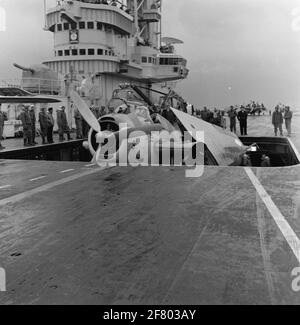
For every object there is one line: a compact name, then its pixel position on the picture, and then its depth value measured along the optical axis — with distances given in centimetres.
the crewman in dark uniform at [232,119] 2705
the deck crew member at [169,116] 2211
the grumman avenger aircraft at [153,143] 1253
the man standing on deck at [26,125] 1652
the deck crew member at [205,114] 2745
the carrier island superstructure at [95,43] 4125
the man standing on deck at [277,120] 2259
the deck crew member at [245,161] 1549
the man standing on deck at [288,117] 2381
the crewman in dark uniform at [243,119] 2384
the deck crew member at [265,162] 1673
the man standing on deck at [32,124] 1713
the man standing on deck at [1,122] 1715
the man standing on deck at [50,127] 1778
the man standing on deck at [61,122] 1922
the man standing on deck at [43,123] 1753
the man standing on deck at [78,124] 2086
